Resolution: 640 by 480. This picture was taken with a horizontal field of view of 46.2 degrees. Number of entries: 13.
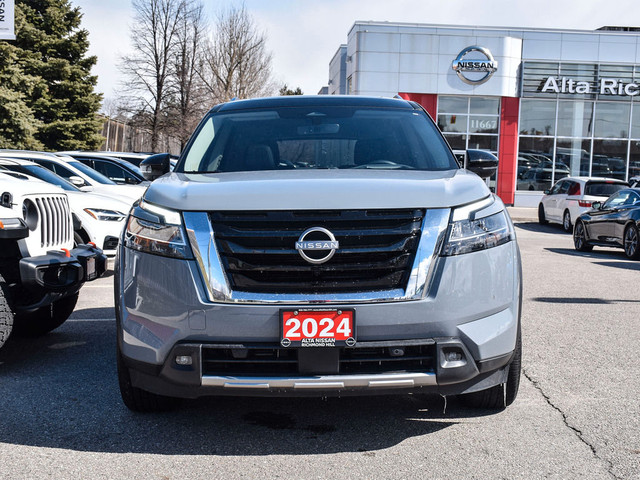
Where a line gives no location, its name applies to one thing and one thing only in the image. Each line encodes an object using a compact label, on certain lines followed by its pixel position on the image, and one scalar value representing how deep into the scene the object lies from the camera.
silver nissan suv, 3.39
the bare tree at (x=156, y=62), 51.75
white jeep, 4.91
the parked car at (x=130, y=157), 18.76
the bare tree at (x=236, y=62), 48.66
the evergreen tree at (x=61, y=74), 36.88
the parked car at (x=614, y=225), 13.76
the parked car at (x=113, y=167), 15.73
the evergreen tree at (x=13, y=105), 25.55
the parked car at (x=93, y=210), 9.81
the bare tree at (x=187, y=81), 51.16
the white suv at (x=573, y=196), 19.53
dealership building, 31.98
